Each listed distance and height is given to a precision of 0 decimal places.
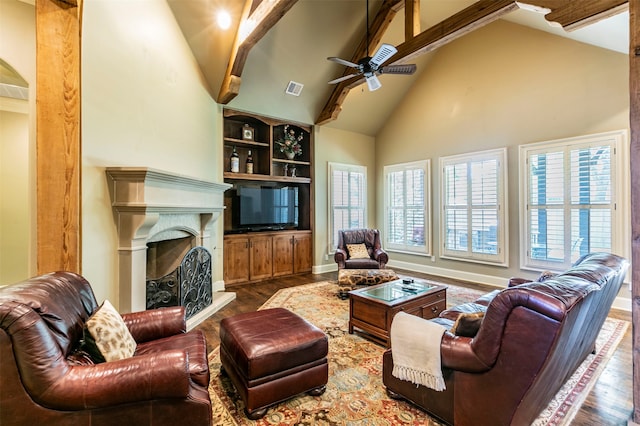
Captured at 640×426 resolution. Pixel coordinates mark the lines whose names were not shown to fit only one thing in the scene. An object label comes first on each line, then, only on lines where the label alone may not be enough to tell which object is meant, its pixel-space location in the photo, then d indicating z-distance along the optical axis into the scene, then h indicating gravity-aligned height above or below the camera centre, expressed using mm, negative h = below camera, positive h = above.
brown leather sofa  1347 -709
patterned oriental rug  1853 -1290
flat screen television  5355 +131
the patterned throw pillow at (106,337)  1482 -643
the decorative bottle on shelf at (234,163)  5238 +911
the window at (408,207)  6137 +119
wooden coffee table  2812 -931
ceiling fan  3517 +1869
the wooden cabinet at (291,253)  5699 -783
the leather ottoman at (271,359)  1835 -953
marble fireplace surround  2545 +17
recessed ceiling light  3711 +2485
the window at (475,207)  5004 +104
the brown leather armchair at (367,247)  4875 -655
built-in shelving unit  5266 +531
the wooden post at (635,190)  1748 +127
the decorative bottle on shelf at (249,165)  5475 +915
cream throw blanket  1682 -821
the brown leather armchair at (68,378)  1146 -684
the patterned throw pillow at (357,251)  5199 -673
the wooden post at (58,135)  2098 +580
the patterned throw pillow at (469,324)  1671 -640
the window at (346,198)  6422 +344
